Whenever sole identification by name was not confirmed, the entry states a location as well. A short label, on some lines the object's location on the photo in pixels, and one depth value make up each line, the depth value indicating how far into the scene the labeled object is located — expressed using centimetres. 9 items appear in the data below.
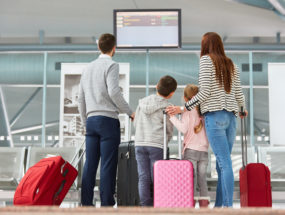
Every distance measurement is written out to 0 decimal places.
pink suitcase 584
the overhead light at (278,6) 1721
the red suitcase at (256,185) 691
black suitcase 777
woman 592
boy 662
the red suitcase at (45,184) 628
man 634
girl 690
